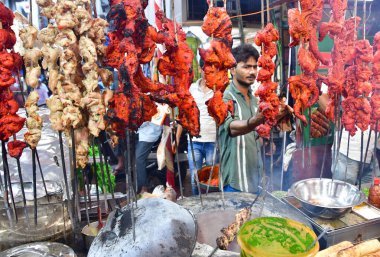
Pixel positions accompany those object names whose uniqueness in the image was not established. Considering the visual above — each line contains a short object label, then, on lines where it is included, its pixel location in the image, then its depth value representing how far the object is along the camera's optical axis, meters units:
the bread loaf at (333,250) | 1.53
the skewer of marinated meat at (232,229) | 1.81
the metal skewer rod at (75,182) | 1.92
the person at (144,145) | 6.24
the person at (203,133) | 4.96
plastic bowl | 1.53
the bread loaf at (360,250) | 1.50
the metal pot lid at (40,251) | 1.72
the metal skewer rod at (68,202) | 2.04
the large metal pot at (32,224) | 1.99
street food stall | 1.69
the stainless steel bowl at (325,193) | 2.44
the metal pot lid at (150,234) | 1.56
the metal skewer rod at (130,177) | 1.64
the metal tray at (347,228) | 2.23
